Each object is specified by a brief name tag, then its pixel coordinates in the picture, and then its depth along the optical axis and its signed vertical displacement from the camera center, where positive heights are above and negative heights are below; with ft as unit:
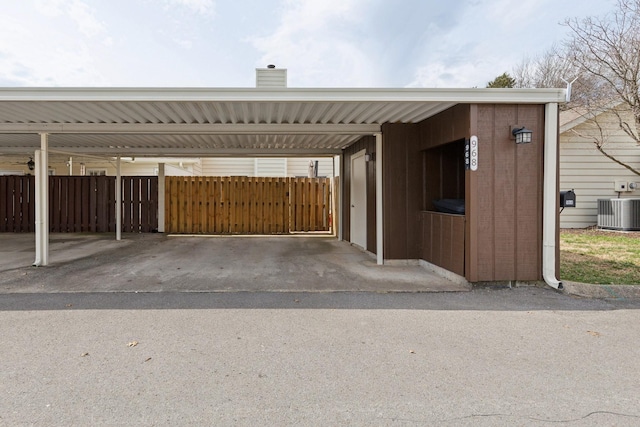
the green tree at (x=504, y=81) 77.98 +24.97
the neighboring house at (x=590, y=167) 40.86 +4.00
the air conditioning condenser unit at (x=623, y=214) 36.63 -0.75
